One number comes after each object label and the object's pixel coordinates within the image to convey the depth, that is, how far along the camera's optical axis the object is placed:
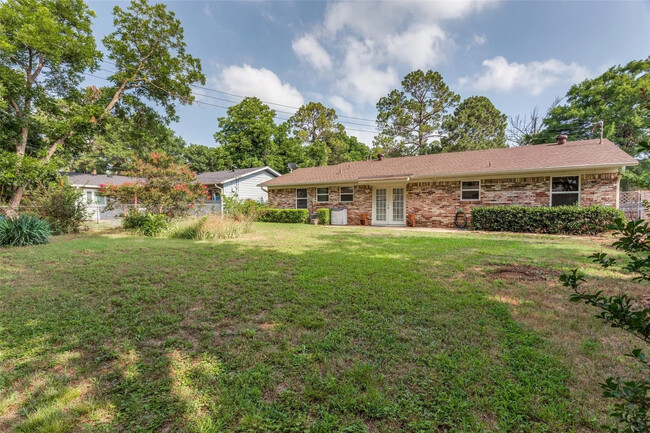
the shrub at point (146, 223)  9.75
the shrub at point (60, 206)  9.72
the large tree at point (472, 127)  27.05
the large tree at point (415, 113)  27.67
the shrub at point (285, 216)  15.48
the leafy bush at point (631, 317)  1.02
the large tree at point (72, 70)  11.41
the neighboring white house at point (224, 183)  20.86
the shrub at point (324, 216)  14.70
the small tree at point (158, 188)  10.55
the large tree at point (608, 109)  20.28
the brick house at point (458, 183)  10.29
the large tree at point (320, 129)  35.16
